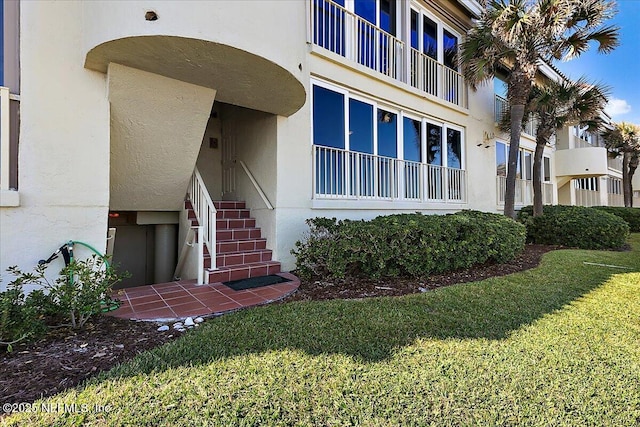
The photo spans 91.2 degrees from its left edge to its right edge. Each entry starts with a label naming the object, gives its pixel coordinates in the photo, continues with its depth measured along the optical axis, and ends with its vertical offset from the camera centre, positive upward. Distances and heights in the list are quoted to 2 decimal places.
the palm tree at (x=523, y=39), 8.80 +5.45
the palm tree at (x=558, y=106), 11.30 +4.26
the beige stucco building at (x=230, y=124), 3.95 +1.90
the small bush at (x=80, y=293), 3.40 -0.76
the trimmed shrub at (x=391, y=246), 5.55 -0.45
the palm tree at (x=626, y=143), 21.14 +5.29
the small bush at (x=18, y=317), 3.00 -0.92
